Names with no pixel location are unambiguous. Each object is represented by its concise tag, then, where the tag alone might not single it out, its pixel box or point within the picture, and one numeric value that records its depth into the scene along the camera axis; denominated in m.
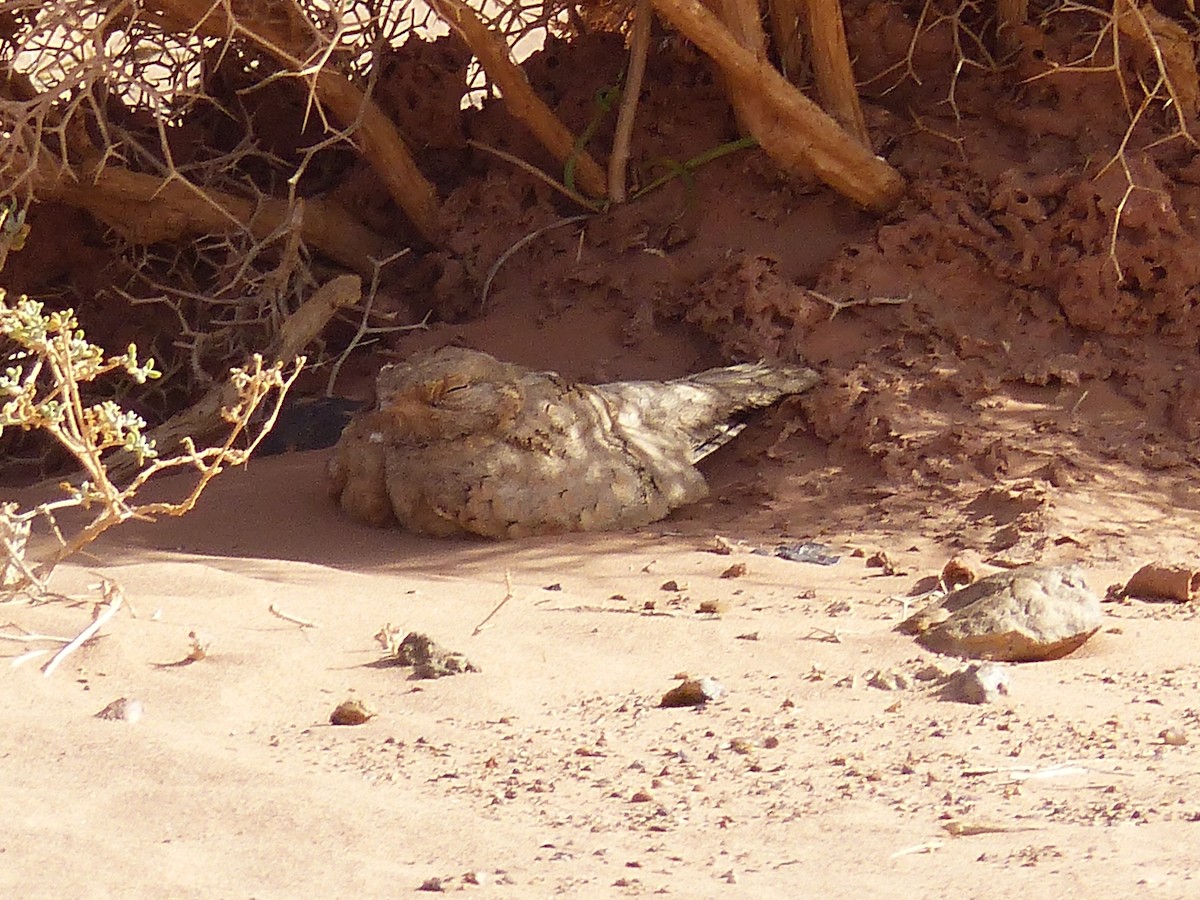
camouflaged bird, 10.34
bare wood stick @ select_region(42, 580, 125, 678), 6.37
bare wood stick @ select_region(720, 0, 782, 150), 11.82
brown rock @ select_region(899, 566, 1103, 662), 7.23
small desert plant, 6.93
